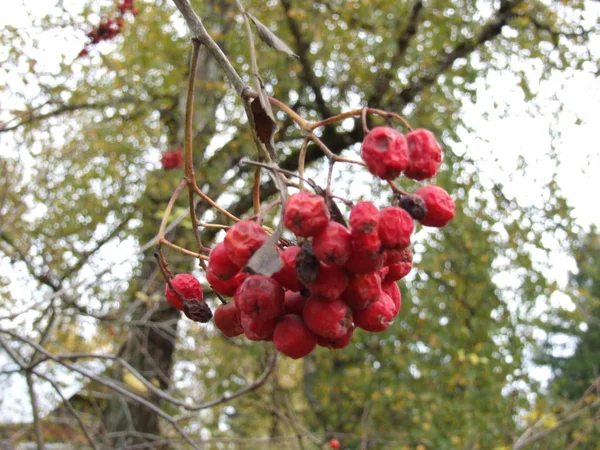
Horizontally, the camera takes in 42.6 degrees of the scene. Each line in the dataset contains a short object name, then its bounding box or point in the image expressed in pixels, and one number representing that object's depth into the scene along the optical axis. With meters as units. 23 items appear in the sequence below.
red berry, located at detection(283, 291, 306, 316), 0.15
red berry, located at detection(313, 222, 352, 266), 0.14
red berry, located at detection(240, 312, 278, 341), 0.15
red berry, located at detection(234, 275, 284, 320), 0.14
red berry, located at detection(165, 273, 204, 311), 0.17
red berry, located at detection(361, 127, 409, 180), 0.14
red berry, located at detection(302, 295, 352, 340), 0.14
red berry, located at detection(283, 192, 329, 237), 0.14
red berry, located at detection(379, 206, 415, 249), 0.14
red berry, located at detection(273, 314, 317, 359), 0.14
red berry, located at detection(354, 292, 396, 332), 0.15
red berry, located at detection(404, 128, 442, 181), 0.15
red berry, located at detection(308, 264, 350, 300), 0.14
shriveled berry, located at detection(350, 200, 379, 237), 0.14
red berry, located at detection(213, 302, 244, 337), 0.16
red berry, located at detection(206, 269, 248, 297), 0.16
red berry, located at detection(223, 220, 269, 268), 0.14
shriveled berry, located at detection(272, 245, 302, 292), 0.14
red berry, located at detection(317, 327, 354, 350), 0.15
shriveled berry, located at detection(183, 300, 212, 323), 0.17
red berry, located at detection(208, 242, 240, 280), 0.15
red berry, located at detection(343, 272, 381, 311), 0.14
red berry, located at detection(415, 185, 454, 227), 0.15
